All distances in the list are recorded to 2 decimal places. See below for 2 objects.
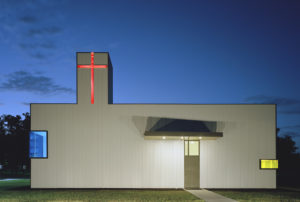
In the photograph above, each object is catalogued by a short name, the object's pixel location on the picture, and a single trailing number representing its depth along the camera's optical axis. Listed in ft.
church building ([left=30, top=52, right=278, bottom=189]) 40.75
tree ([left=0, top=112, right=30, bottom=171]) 95.30
